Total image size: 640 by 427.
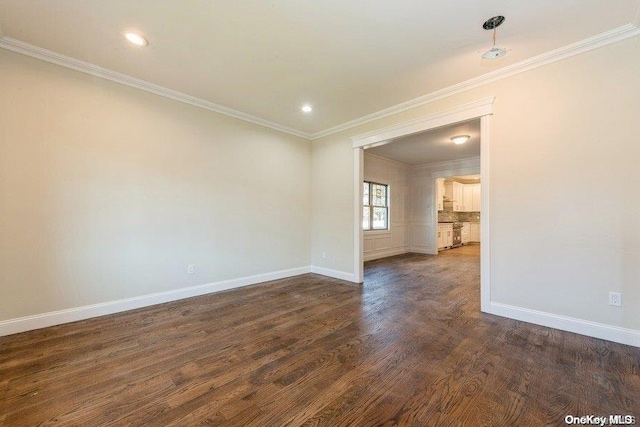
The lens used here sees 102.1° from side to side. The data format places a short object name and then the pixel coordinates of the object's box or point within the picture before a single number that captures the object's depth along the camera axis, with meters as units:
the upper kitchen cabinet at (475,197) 10.57
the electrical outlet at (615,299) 2.31
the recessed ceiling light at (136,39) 2.39
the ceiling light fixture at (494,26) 2.11
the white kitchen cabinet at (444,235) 8.21
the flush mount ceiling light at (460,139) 4.96
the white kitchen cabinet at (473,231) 10.90
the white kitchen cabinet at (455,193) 9.91
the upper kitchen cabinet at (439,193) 7.77
